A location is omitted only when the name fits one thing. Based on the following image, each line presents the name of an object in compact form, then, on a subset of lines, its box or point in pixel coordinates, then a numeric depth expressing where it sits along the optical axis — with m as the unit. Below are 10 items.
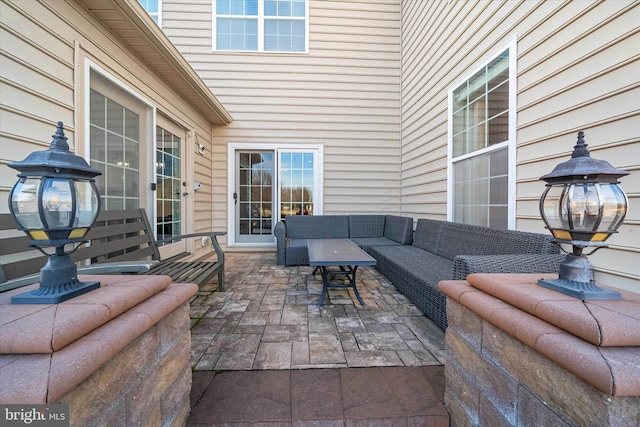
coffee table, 2.28
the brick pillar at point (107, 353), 0.57
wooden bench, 1.34
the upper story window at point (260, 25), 4.61
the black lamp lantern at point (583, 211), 0.87
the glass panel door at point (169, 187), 3.21
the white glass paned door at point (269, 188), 4.79
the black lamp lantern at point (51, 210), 0.82
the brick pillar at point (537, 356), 0.62
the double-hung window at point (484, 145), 2.33
